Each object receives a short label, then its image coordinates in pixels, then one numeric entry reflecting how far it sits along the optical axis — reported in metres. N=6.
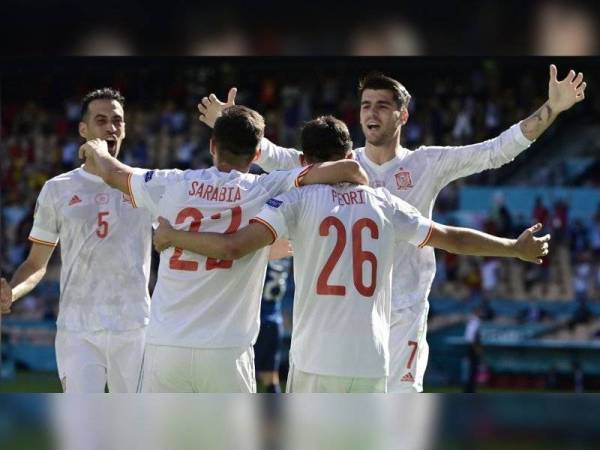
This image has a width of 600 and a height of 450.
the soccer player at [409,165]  12.98
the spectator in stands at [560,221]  39.22
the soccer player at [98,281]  13.18
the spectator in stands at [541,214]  39.16
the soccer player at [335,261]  10.00
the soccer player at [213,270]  10.29
